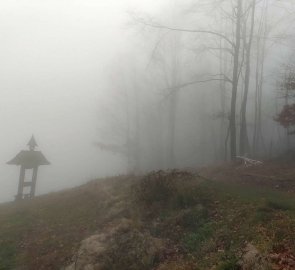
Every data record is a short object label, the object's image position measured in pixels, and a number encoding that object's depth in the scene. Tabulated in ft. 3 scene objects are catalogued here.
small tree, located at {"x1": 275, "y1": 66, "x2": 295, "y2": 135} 64.59
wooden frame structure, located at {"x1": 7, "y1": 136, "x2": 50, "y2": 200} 77.41
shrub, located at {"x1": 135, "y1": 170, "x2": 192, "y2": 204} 41.86
